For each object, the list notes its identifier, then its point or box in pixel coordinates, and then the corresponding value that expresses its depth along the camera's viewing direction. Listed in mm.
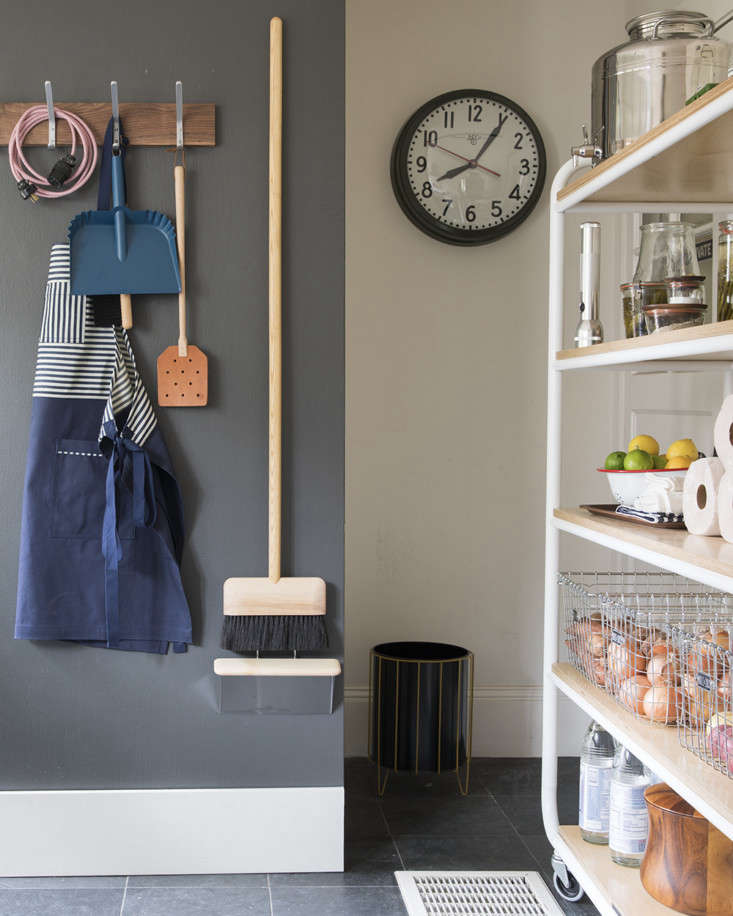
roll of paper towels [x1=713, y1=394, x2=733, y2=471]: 1645
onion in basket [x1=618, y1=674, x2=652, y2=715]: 1916
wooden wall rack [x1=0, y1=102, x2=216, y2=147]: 2256
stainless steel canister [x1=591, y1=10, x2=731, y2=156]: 1885
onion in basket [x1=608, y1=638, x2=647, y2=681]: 1951
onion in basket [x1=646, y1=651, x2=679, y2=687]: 1852
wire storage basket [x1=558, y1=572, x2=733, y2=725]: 1870
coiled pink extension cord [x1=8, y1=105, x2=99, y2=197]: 2244
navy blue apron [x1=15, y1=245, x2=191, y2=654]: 2260
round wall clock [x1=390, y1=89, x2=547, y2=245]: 3080
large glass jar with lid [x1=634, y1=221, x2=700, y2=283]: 2004
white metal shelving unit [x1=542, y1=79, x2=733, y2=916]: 1555
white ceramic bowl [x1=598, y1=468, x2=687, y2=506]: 2002
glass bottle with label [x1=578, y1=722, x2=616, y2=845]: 2141
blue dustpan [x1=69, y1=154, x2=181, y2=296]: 2260
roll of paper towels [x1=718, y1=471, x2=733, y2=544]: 1621
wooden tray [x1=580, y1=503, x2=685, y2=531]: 1875
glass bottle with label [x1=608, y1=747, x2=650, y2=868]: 2004
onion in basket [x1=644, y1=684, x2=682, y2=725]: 1855
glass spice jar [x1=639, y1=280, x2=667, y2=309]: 2010
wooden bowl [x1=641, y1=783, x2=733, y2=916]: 1784
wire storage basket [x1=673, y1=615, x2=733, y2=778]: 1638
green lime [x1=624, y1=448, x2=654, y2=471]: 2023
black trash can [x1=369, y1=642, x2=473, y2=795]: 2852
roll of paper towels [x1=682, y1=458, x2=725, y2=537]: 1705
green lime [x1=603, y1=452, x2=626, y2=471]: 2094
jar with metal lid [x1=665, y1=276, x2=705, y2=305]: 1881
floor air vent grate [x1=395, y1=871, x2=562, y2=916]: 2170
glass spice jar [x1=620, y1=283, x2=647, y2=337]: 2035
